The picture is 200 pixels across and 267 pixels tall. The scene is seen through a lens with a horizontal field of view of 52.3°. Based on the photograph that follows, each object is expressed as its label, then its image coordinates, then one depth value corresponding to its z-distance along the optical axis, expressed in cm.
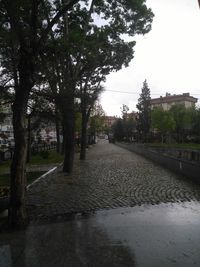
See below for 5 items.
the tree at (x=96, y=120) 3736
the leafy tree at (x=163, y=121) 4283
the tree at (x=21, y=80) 463
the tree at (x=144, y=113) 4758
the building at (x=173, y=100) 7724
